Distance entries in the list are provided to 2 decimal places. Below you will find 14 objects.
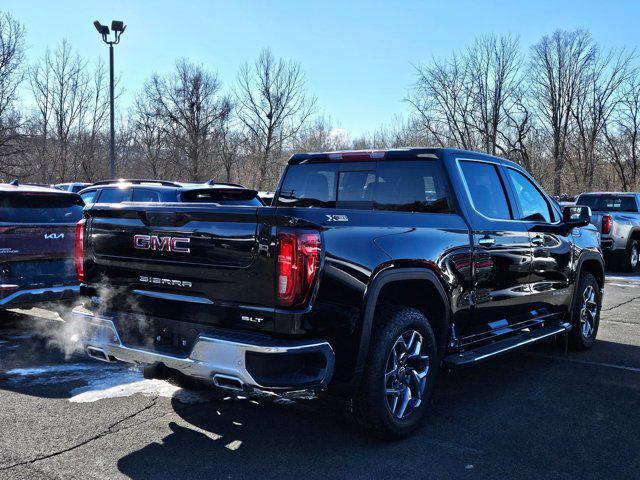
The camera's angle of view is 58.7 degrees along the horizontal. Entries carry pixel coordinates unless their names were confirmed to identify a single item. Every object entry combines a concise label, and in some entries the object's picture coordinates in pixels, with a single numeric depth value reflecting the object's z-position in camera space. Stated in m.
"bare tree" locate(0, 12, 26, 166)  22.61
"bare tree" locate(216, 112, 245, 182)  39.69
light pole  17.56
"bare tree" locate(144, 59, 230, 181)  37.56
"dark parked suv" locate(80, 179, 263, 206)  8.44
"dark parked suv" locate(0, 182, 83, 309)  6.05
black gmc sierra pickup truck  3.08
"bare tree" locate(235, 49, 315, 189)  37.25
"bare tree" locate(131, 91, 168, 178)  40.16
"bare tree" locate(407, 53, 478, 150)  33.88
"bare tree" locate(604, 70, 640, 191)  37.17
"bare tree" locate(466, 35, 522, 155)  32.91
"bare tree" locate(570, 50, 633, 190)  34.66
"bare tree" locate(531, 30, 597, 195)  33.38
